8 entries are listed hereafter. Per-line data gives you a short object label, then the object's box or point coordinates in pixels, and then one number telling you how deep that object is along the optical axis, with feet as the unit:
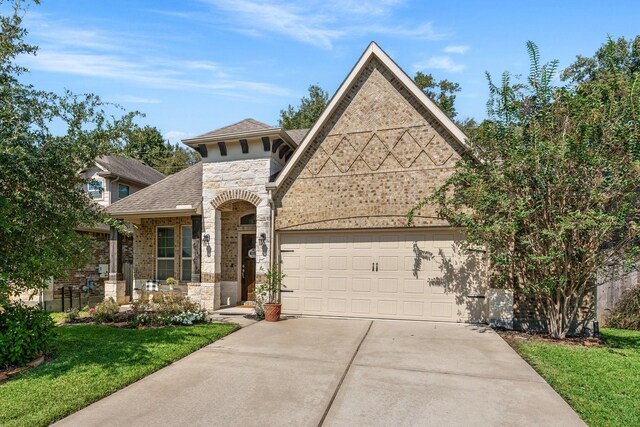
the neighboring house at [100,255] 44.27
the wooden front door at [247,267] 40.51
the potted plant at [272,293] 31.86
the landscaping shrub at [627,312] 31.14
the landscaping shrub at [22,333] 19.06
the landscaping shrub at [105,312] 32.07
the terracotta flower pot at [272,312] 31.78
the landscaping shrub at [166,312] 30.37
